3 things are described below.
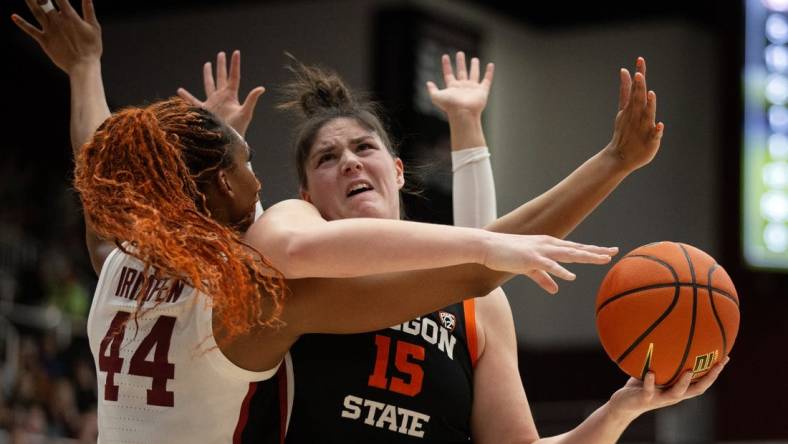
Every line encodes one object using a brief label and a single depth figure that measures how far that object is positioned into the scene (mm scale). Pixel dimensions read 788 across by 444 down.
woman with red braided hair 4957
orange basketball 5387
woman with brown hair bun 5648
